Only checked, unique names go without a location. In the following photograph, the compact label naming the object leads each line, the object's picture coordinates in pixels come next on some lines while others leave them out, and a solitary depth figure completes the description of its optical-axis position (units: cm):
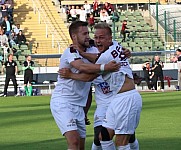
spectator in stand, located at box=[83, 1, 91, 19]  4861
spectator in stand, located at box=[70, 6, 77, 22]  4796
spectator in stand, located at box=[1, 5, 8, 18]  4403
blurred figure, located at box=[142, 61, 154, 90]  3897
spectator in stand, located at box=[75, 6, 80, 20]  4784
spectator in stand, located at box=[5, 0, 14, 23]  4528
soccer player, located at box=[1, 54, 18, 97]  3581
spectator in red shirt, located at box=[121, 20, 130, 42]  4551
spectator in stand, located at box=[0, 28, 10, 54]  4050
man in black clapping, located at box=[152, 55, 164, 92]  3819
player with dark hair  1048
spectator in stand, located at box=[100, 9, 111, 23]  4756
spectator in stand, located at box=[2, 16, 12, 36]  4259
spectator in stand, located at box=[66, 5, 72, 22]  4876
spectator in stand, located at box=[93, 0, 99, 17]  4893
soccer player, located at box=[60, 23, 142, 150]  1030
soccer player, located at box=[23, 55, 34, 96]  3650
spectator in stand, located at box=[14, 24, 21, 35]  4319
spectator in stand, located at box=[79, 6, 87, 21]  4738
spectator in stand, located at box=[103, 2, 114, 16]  4884
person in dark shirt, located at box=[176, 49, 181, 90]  3722
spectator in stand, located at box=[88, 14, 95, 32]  4625
